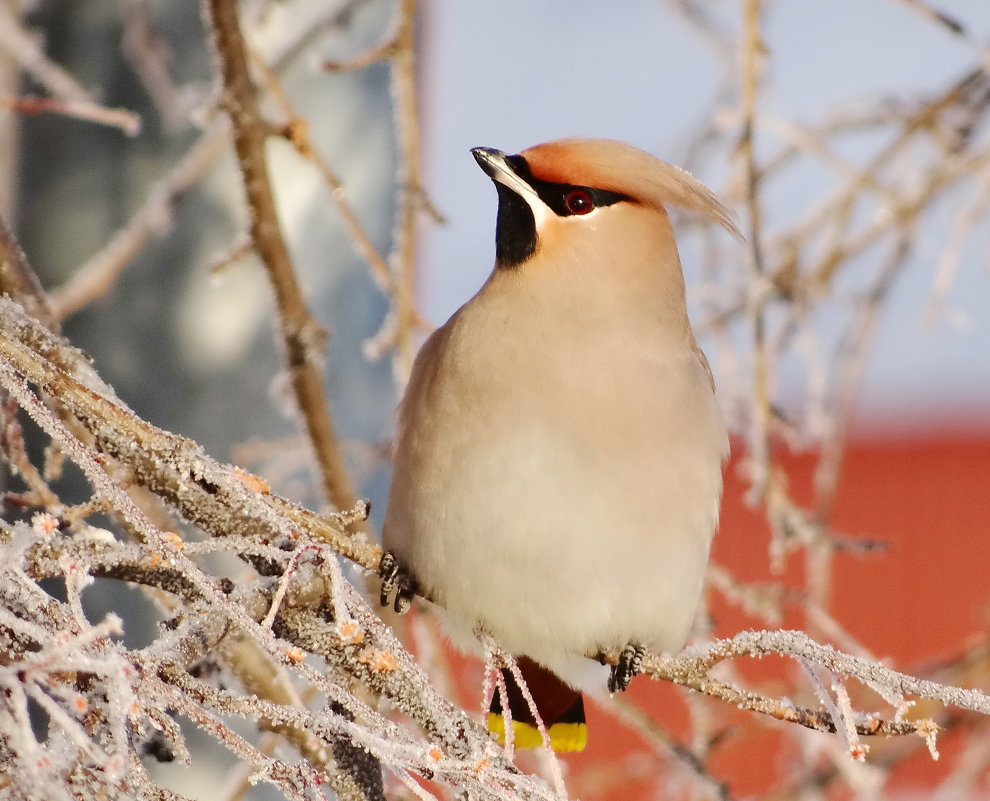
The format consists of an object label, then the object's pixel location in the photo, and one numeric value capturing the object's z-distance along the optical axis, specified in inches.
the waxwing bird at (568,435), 175.5
